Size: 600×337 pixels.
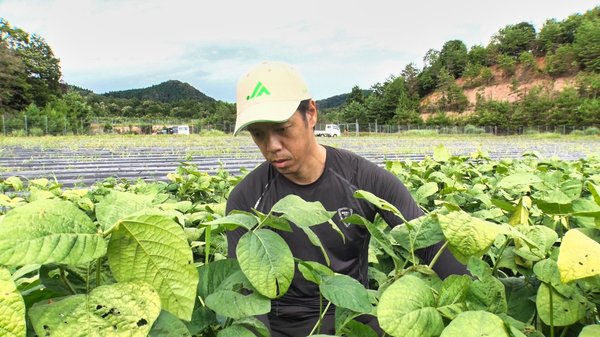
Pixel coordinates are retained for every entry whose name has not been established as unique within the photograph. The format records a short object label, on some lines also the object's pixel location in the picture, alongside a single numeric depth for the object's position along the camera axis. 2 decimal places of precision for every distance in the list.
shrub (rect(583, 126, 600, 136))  42.06
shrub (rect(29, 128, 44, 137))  32.09
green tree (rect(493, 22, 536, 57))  81.69
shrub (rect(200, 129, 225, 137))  40.22
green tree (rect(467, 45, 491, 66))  84.62
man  1.45
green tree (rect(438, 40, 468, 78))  85.94
